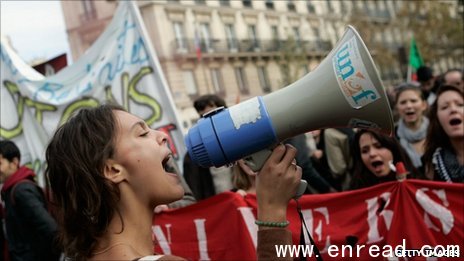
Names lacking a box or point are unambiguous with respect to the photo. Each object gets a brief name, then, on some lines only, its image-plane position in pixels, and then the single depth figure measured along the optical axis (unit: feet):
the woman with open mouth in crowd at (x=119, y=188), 5.24
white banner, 16.06
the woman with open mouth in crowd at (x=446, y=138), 10.28
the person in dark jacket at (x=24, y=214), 12.50
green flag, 33.65
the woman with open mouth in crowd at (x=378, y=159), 11.42
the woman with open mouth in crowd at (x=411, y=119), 14.23
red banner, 9.37
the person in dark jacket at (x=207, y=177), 13.93
